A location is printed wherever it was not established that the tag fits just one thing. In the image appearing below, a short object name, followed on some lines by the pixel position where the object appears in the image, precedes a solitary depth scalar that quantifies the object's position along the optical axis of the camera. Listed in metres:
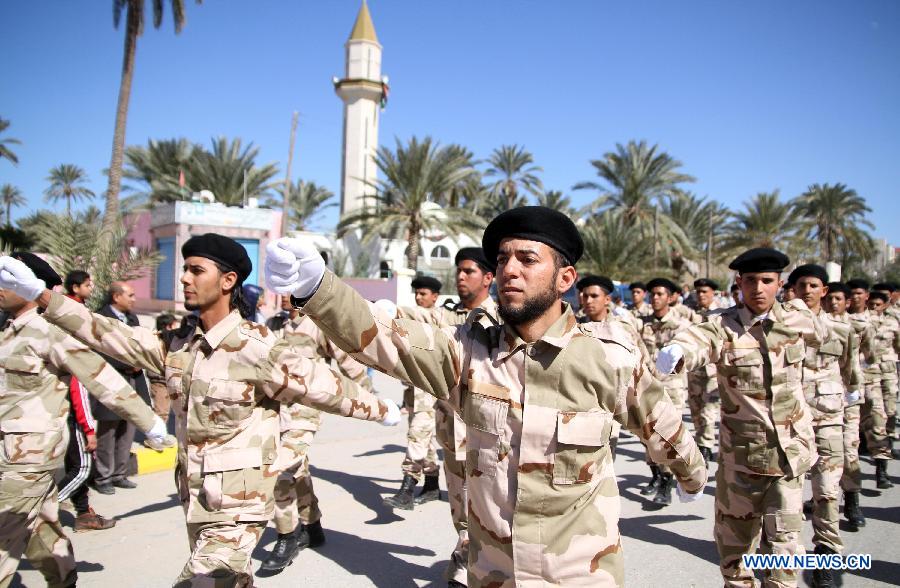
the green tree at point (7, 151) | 29.39
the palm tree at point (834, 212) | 32.06
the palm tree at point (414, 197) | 24.64
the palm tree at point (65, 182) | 51.53
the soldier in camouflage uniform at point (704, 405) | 7.41
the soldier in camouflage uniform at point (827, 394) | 4.44
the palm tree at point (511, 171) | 33.53
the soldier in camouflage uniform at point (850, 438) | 5.50
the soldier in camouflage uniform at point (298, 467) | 4.46
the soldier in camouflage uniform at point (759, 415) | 3.62
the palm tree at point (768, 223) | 31.12
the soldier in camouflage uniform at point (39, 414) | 3.34
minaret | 34.59
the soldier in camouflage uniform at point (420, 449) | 5.66
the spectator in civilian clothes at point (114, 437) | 5.88
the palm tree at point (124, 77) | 15.22
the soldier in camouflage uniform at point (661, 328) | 6.49
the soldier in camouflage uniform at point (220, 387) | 2.87
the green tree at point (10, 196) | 55.88
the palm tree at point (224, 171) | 27.06
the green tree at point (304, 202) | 36.84
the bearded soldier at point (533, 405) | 2.12
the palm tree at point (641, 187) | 29.11
